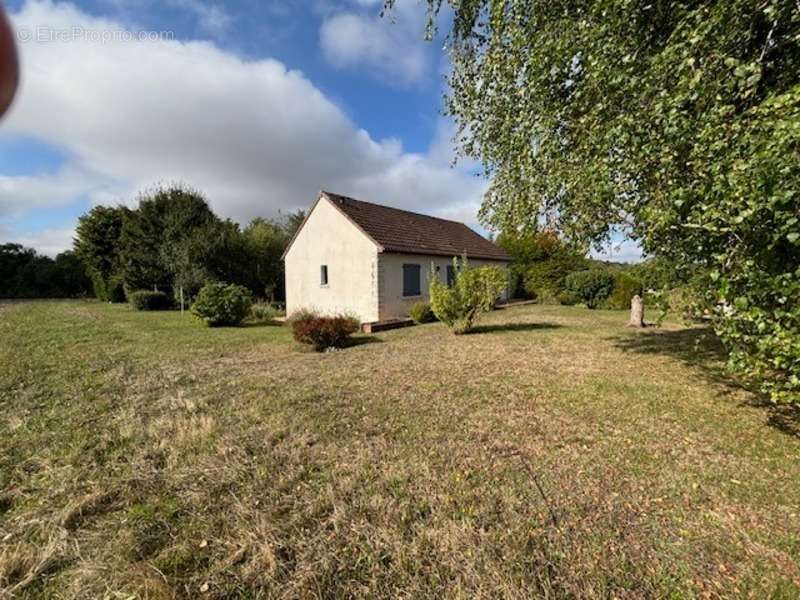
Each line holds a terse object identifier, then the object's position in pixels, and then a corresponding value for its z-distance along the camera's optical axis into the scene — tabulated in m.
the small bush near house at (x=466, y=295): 10.71
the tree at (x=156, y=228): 21.84
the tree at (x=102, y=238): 27.77
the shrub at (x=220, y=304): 13.21
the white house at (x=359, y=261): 14.19
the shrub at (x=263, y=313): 15.87
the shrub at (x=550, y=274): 22.34
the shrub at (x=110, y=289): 26.89
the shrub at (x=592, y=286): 19.16
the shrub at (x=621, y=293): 18.36
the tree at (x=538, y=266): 22.38
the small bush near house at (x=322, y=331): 9.09
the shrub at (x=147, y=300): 20.92
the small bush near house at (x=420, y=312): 14.09
